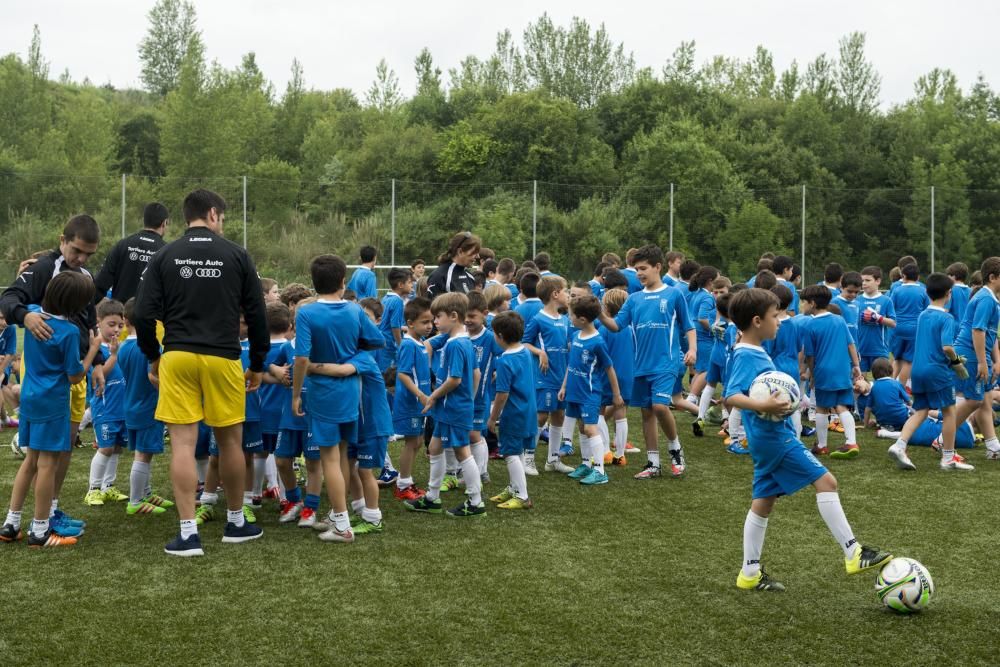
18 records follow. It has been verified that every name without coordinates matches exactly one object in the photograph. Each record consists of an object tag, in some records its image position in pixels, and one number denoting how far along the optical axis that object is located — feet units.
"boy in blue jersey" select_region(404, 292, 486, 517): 22.22
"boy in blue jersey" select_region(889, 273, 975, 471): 28.09
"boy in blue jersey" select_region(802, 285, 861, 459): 29.96
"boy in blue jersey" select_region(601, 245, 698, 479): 26.89
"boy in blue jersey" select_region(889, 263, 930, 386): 37.68
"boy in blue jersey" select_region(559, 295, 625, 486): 26.20
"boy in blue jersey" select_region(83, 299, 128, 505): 23.13
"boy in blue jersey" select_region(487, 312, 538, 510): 23.50
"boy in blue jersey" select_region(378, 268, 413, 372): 29.84
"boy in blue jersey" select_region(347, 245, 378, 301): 38.45
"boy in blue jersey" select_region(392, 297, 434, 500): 23.97
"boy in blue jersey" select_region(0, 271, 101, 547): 19.44
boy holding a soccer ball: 16.85
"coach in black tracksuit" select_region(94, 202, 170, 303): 23.56
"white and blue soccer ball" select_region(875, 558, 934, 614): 15.92
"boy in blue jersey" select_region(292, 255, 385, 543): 20.15
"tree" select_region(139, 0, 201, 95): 224.74
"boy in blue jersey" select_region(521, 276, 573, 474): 27.45
